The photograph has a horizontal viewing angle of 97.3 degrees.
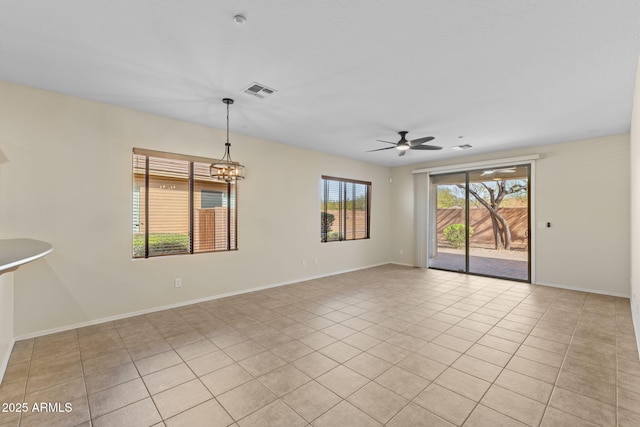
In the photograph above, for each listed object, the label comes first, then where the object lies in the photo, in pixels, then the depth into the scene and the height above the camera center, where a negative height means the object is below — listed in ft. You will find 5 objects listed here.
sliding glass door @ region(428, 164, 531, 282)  19.44 -0.46
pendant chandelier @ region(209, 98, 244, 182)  11.25 +1.83
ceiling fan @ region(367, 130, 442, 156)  14.25 +3.76
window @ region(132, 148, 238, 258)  12.71 +0.38
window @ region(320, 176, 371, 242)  20.75 +0.50
